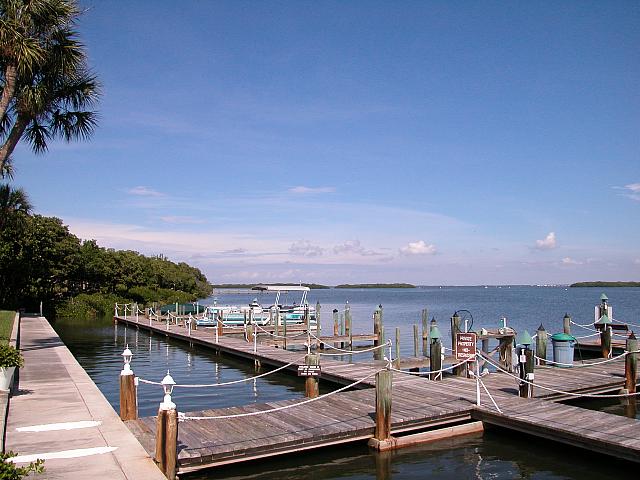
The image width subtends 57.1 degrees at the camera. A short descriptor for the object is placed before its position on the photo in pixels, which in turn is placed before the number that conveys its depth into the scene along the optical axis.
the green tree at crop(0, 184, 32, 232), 32.03
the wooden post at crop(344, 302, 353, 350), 34.25
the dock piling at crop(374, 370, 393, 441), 12.24
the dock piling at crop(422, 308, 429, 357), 28.00
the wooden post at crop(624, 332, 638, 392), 17.25
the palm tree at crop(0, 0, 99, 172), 19.12
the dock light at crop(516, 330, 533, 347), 16.03
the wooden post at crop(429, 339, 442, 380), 17.91
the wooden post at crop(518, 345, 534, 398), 14.95
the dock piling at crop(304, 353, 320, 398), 15.40
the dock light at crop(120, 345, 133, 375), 12.20
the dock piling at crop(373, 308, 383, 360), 30.73
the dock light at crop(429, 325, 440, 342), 18.39
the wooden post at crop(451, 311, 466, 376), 19.09
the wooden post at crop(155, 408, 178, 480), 9.38
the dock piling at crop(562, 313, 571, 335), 26.17
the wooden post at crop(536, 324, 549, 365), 19.72
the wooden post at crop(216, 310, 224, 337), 33.28
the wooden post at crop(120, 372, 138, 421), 12.16
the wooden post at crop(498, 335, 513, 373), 20.55
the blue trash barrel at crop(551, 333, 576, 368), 20.34
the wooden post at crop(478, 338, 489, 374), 22.27
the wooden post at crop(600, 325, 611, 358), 23.75
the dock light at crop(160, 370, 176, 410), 9.44
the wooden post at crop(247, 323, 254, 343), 31.13
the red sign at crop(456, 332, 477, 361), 16.02
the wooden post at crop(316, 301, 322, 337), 31.94
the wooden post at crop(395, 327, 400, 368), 20.91
